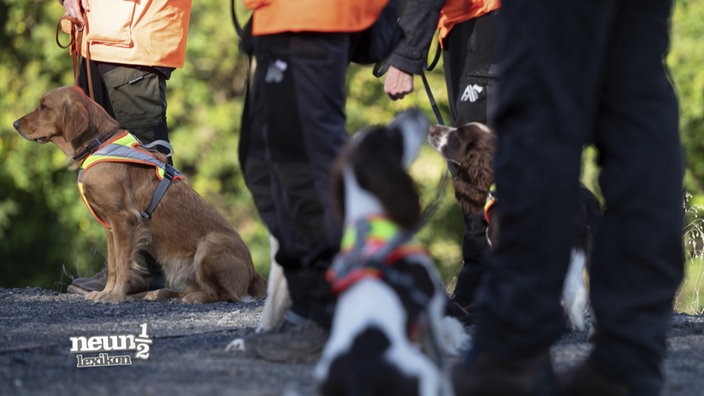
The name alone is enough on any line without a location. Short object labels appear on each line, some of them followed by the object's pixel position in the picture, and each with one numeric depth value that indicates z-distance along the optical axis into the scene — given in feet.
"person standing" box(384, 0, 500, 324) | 31.83
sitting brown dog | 42.68
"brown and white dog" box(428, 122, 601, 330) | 30.50
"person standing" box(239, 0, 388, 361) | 22.94
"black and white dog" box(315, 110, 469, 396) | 15.34
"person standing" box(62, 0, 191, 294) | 42.14
